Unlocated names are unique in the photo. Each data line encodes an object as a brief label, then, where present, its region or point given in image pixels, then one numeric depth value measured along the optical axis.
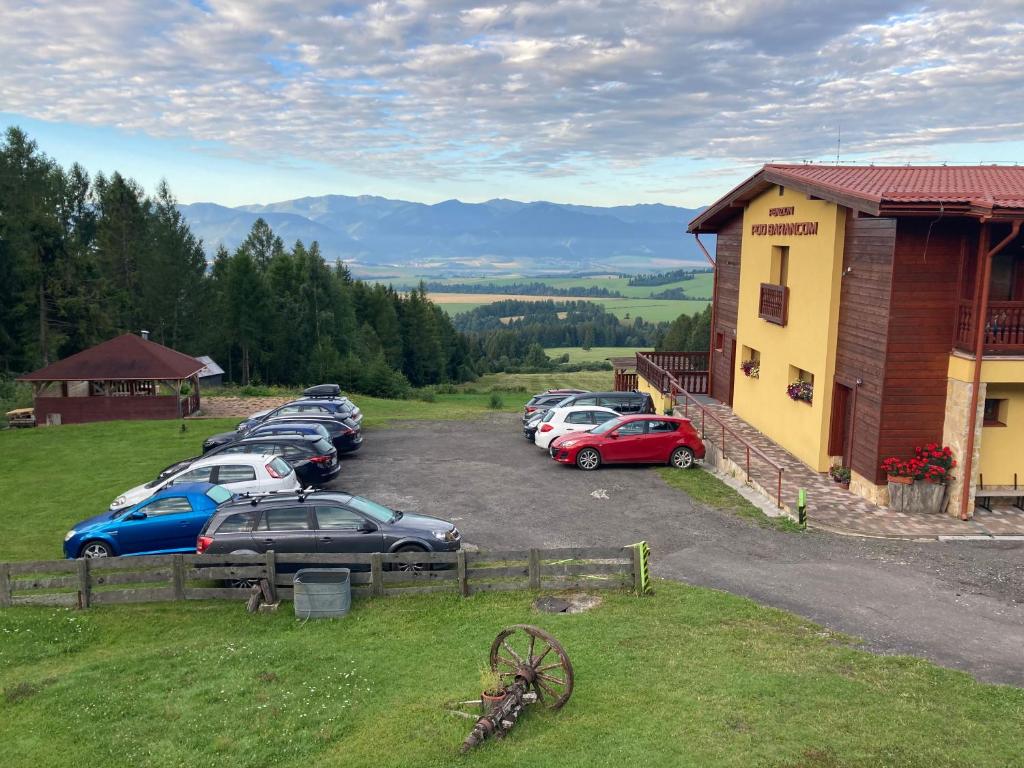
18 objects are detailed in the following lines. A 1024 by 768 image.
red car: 20.75
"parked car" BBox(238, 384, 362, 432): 25.95
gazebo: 32.84
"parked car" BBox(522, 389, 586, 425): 27.29
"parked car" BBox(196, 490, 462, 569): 12.95
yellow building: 15.80
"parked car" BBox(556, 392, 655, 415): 24.83
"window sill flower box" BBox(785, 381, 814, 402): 20.17
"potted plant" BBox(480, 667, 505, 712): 8.24
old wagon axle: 7.96
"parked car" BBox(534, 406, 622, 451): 22.66
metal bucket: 11.38
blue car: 14.12
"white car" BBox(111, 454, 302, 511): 16.28
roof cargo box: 35.34
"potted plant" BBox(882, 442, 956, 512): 16.34
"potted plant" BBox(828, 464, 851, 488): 18.28
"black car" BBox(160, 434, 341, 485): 19.44
